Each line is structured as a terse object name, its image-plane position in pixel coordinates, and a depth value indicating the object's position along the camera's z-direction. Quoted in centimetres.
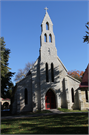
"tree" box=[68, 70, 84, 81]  5349
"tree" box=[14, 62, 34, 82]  4666
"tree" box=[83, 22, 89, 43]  1510
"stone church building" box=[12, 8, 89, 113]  2345
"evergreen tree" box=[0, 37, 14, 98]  2597
